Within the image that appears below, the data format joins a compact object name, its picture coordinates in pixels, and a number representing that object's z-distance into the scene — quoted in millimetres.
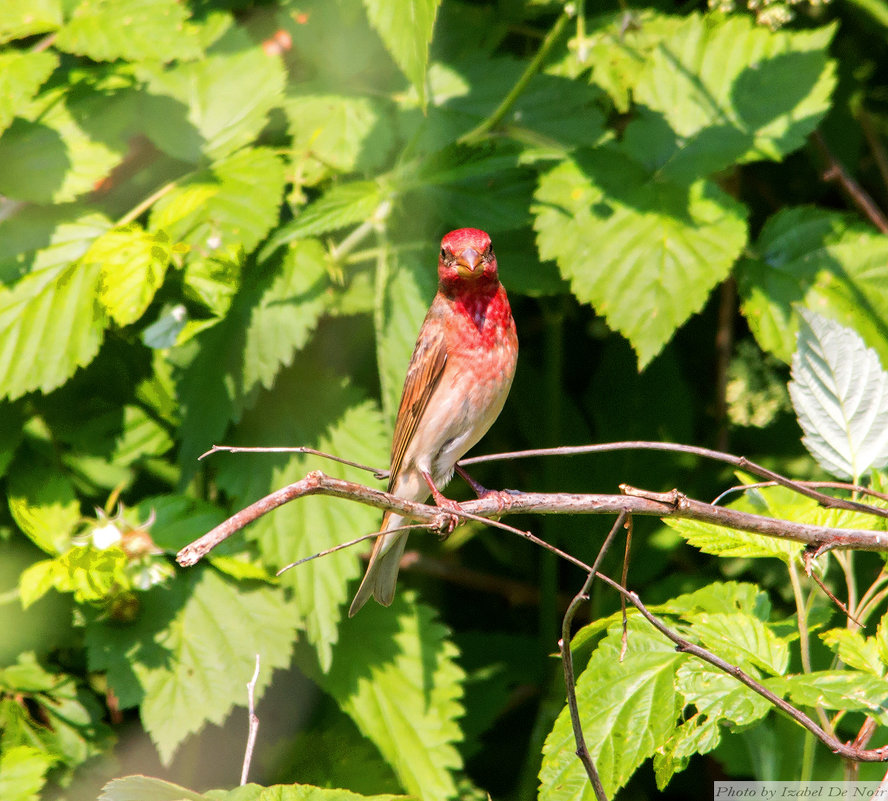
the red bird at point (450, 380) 6441
